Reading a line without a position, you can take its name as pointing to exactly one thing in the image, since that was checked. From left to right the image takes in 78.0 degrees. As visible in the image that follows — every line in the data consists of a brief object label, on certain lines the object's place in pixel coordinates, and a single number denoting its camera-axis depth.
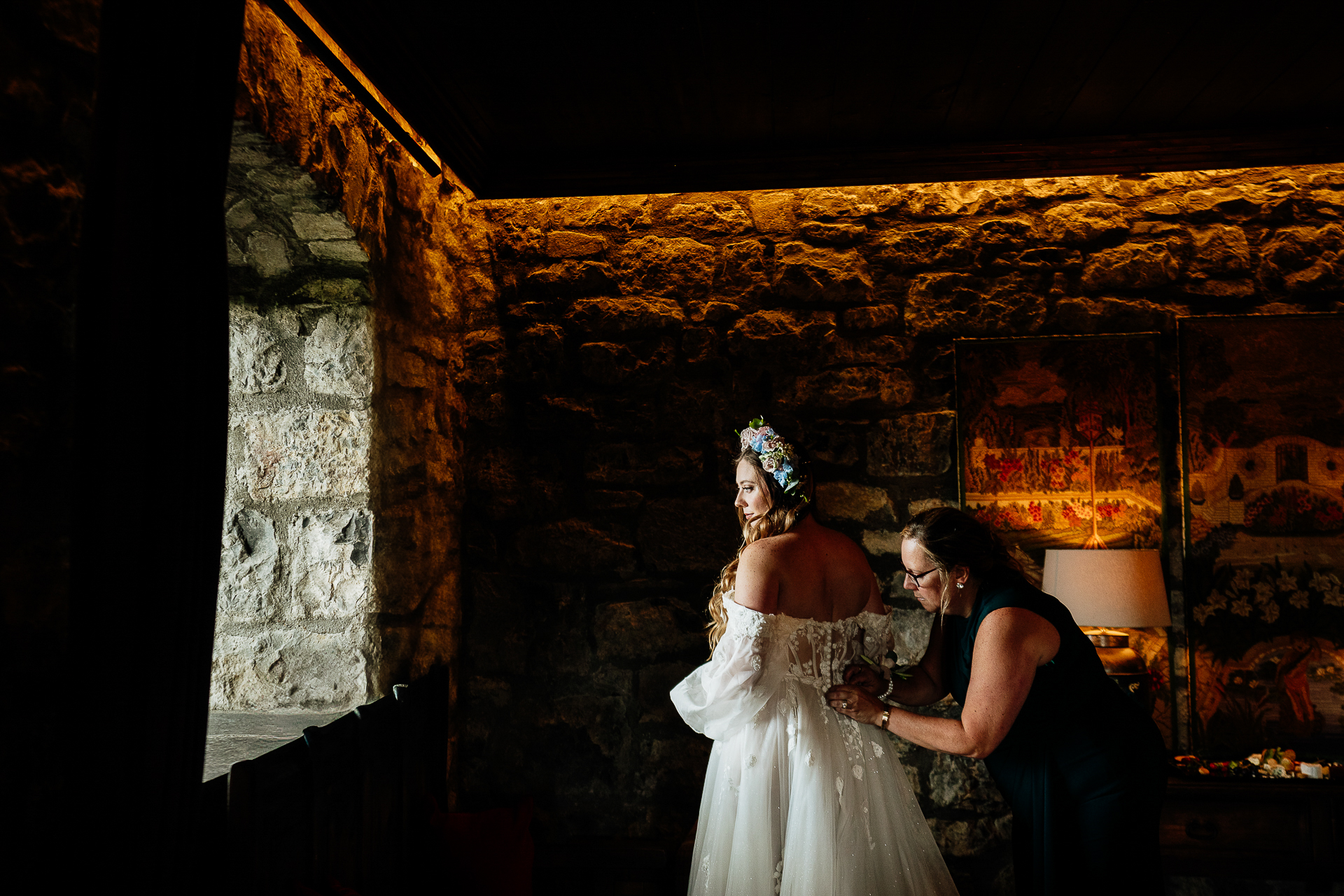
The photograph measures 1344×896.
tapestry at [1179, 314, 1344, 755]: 3.02
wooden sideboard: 2.74
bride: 2.24
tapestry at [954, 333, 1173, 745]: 3.16
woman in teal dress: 2.05
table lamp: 2.75
